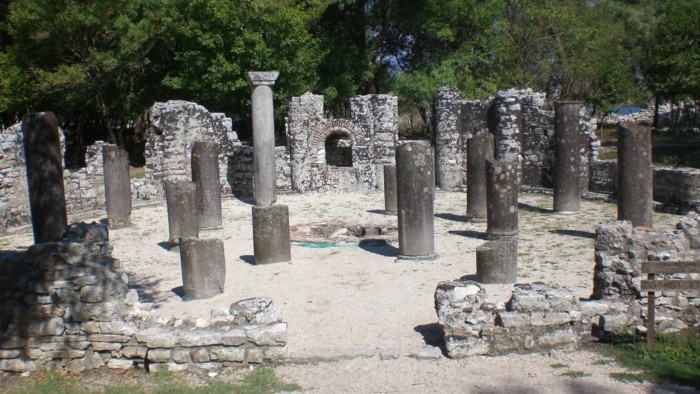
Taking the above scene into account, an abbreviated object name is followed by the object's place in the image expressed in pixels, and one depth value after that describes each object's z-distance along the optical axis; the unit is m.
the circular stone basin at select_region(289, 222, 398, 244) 14.66
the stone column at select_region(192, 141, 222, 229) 16.48
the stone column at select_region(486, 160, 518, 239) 13.60
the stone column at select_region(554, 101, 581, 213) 16.98
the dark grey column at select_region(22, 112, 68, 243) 10.53
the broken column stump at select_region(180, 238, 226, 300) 10.73
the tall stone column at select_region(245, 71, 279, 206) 15.64
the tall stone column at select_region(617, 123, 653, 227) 13.64
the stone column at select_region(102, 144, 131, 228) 17.39
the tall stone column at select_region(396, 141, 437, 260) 12.52
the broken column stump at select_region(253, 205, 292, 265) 12.75
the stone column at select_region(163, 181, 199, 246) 13.81
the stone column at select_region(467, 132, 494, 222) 16.45
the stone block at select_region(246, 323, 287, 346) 7.51
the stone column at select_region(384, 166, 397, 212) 17.70
